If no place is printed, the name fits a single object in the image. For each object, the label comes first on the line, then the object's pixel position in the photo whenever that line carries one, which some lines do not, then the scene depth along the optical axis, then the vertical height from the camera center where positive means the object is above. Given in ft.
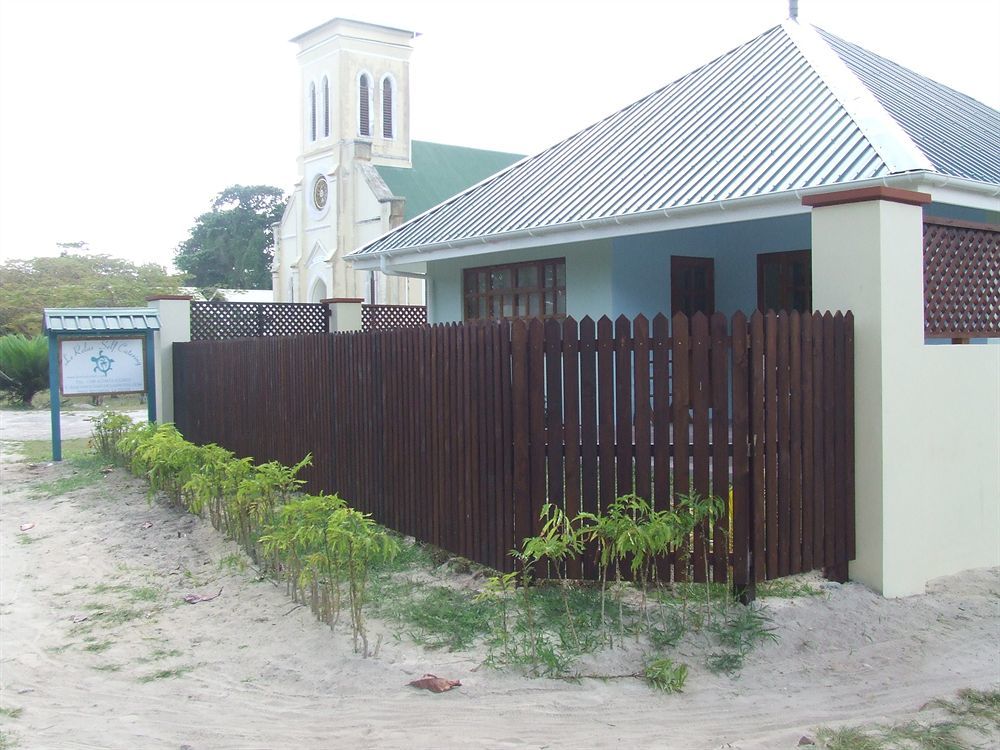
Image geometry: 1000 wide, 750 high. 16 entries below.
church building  133.39 +29.13
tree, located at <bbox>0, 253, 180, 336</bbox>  119.85 +11.16
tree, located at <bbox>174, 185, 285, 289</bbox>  231.91 +29.40
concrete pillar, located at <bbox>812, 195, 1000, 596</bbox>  19.66 -1.07
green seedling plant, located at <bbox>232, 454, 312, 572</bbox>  23.62 -3.83
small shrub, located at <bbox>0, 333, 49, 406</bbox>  80.38 -0.46
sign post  45.14 +0.31
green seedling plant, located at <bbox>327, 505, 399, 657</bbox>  17.76 -3.68
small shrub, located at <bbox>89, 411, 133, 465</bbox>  42.73 -3.46
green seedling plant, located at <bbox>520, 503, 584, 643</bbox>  17.26 -3.58
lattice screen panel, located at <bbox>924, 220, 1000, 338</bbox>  21.39 +1.68
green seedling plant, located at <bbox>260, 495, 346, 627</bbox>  18.78 -4.12
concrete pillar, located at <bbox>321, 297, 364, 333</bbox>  52.47 +2.46
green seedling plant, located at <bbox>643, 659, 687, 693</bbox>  15.44 -5.34
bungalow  19.97 +4.30
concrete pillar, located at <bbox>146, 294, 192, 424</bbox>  46.73 +1.09
